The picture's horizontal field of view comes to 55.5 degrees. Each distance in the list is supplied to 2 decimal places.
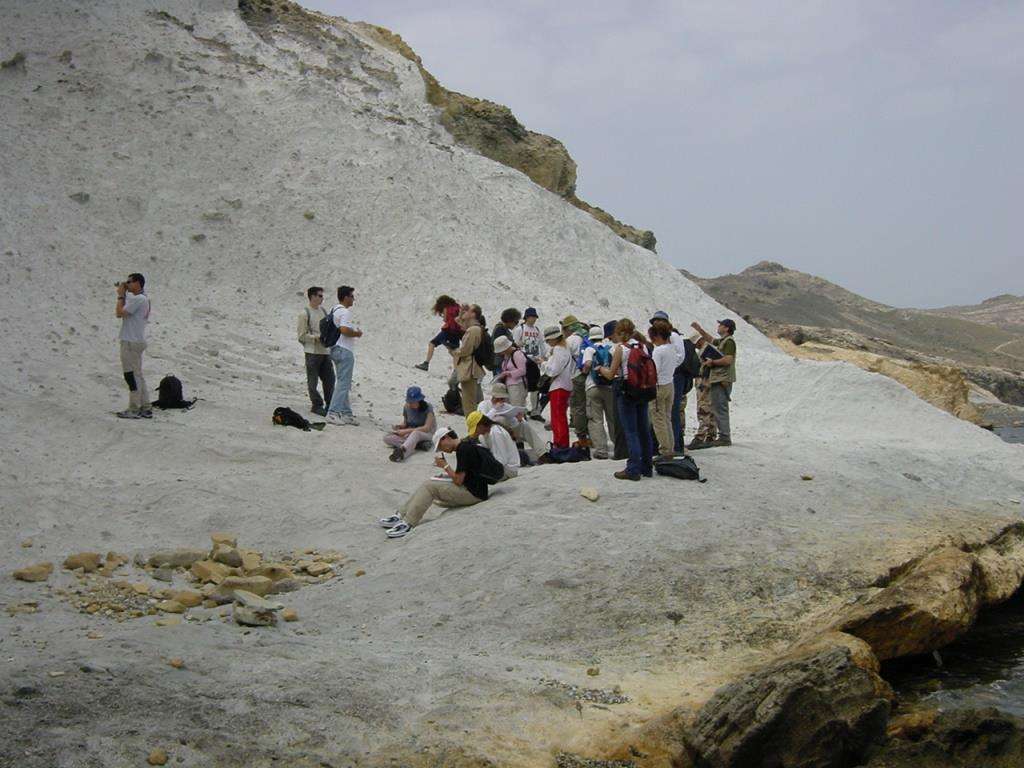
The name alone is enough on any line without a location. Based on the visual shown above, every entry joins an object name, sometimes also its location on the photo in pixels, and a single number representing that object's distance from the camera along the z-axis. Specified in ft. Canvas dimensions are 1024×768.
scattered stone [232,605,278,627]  22.20
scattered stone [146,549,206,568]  26.32
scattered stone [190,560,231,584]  25.48
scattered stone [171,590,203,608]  23.57
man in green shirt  37.96
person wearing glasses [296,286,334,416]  40.50
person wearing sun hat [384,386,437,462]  38.51
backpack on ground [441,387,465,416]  46.06
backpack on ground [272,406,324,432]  39.22
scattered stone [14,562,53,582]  24.08
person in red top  45.75
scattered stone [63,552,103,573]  25.16
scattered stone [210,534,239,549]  27.69
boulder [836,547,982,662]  23.57
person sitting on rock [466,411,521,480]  31.73
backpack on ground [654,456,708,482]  30.48
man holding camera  36.06
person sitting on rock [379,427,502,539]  29.99
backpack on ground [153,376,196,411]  38.70
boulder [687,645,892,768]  17.84
